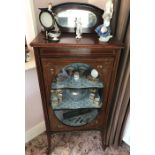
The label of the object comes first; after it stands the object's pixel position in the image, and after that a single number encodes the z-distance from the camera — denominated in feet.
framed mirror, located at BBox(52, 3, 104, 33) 3.77
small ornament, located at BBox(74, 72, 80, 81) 4.26
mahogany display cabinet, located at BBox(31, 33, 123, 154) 3.36
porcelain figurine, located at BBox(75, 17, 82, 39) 3.62
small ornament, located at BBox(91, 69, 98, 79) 3.99
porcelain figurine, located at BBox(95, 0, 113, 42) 3.45
